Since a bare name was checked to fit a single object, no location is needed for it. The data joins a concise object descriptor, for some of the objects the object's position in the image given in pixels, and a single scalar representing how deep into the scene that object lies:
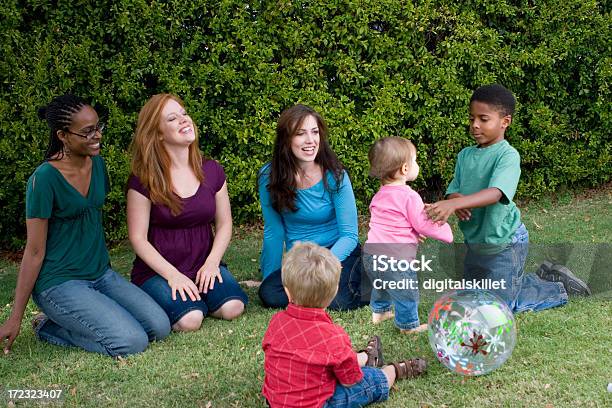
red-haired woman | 4.88
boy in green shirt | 4.66
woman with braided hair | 4.46
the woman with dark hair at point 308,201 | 5.05
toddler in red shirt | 3.28
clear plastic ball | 3.76
